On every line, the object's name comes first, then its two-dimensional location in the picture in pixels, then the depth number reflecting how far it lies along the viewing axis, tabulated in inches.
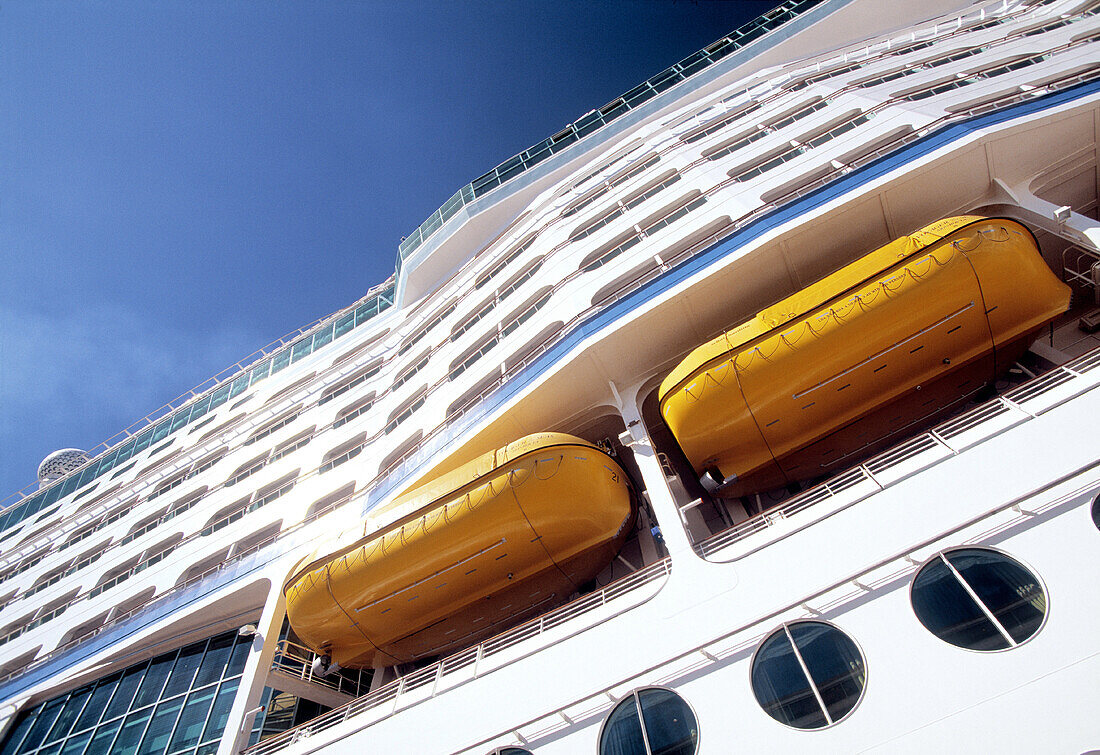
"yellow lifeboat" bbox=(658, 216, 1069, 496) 275.9
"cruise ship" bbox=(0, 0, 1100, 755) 190.5
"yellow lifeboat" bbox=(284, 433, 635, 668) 309.4
